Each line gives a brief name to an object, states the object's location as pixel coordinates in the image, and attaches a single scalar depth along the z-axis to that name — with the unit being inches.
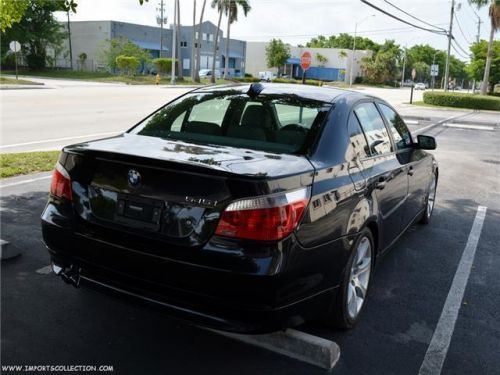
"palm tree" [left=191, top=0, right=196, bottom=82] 2180.2
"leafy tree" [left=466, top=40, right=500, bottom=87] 2108.8
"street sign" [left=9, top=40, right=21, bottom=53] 1302.9
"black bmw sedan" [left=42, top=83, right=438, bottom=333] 105.8
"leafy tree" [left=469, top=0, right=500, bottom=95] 1552.7
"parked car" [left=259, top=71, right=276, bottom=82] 2774.4
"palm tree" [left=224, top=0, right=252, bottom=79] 2434.8
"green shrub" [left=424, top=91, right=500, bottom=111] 1385.3
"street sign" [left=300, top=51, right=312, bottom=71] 797.2
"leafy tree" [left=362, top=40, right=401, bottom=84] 3700.3
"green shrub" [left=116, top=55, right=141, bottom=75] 2012.8
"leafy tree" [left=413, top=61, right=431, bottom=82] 4776.1
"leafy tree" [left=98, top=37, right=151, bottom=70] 2126.0
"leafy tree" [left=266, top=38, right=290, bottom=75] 3294.8
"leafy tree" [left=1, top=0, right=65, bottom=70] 2084.2
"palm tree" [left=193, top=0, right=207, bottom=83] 2154.5
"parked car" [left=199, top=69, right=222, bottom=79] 2634.8
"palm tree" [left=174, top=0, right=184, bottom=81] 1877.5
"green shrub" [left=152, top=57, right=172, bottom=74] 2306.8
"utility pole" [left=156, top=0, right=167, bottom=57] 2773.1
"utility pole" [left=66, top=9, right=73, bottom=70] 2460.1
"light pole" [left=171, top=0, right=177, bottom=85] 1845.7
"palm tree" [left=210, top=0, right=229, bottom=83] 2395.1
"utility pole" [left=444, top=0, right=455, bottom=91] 1707.3
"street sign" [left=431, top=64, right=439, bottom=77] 1558.8
